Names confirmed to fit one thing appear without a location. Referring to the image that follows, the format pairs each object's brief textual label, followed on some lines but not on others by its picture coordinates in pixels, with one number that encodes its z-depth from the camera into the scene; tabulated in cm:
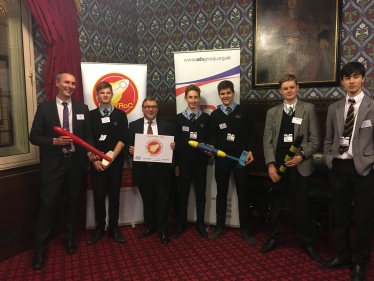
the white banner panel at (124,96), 339
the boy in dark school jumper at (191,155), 318
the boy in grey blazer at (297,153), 263
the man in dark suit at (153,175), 314
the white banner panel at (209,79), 342
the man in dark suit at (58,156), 271
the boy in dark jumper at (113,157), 307
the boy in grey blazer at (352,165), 226
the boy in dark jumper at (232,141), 310
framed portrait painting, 363
